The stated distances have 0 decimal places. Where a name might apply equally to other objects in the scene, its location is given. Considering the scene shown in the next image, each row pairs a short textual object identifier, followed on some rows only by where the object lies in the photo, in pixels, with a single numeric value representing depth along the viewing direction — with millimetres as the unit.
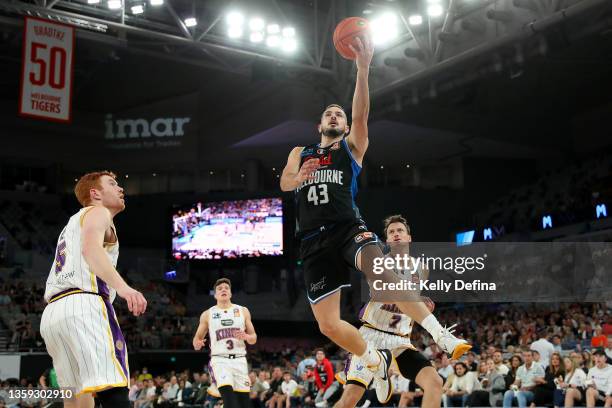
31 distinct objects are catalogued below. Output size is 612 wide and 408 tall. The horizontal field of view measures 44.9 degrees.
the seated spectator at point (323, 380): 16000
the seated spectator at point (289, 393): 17094
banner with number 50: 18969
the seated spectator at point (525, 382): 13547
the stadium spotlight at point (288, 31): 22525
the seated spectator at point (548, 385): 13477
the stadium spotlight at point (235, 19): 21812
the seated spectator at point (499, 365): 14234
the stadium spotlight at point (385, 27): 21516
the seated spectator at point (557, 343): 15344
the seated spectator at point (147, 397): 19316
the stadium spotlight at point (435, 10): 19625
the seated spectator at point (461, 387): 14453
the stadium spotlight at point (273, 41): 22688
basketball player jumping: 6164
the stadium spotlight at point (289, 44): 22688
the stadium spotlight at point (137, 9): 20844
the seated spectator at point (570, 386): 12852
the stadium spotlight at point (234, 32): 22219
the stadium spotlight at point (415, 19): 20531
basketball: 6324
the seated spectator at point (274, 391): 17344
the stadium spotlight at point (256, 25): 22391
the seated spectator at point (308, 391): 16969
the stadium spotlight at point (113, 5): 20594
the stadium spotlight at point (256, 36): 22453
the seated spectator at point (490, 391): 13984
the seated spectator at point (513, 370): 14117
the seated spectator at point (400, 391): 14711
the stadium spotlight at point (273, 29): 22623
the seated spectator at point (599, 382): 12609
